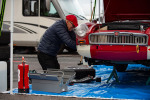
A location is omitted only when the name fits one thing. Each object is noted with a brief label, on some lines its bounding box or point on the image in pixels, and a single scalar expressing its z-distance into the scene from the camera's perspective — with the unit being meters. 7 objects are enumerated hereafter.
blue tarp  8.27
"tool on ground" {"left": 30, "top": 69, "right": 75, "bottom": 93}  8.38
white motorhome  22.00
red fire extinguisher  8.20
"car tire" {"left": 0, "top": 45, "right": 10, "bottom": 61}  8.86
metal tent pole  7.67
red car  8.69
